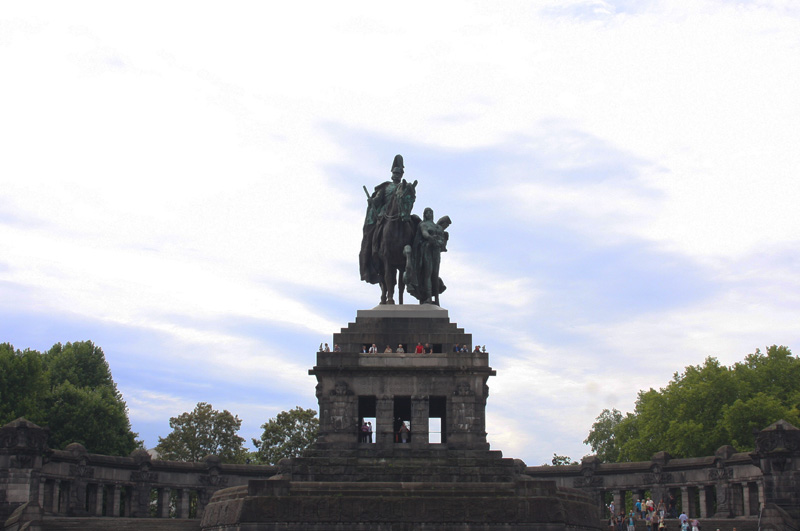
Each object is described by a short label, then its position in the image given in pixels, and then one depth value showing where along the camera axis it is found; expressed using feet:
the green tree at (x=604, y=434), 342.23
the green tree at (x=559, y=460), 365.77
